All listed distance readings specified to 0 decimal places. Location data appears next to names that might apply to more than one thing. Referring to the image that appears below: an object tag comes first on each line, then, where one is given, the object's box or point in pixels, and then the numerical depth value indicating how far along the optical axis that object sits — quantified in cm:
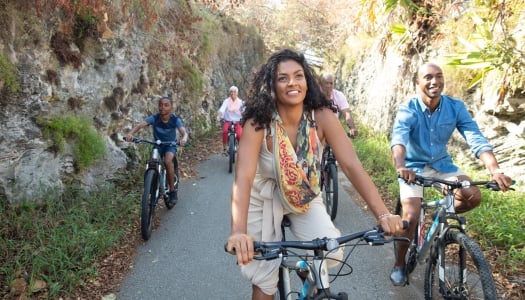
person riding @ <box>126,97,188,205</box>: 633
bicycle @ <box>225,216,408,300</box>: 205
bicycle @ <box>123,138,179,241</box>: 526
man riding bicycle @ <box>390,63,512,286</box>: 370
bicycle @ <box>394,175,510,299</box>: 285
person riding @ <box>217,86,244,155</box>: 1025
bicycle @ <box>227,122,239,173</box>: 937
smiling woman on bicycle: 254
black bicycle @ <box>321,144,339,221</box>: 604
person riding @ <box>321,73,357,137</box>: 640
